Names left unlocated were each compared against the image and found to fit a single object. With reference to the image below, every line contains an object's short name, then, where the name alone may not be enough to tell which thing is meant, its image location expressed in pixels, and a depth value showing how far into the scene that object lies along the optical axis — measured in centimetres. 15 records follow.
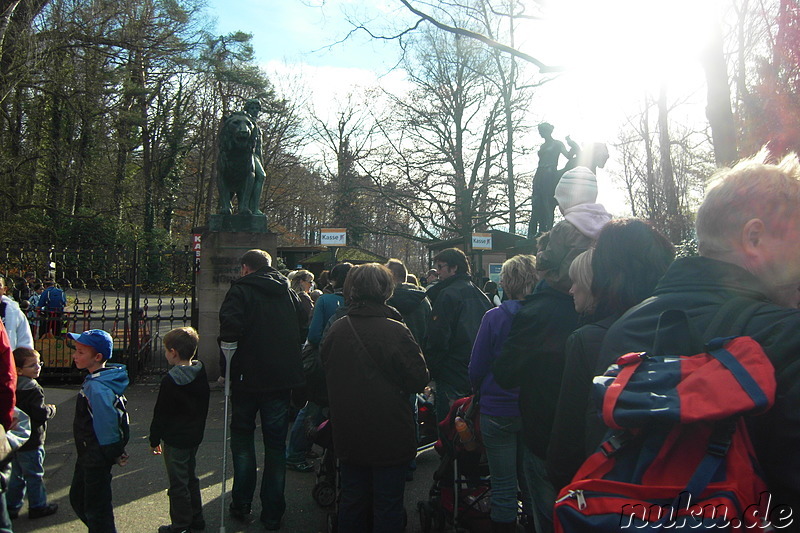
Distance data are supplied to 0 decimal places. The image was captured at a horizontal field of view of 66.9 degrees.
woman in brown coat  340
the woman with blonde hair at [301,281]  802
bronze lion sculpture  903
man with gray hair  139
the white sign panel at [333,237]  1574
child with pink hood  316
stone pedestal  920
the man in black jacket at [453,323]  484
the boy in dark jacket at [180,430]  403
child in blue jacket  366
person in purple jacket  362
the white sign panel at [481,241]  1666
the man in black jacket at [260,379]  443
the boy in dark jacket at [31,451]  419
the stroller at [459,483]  396
